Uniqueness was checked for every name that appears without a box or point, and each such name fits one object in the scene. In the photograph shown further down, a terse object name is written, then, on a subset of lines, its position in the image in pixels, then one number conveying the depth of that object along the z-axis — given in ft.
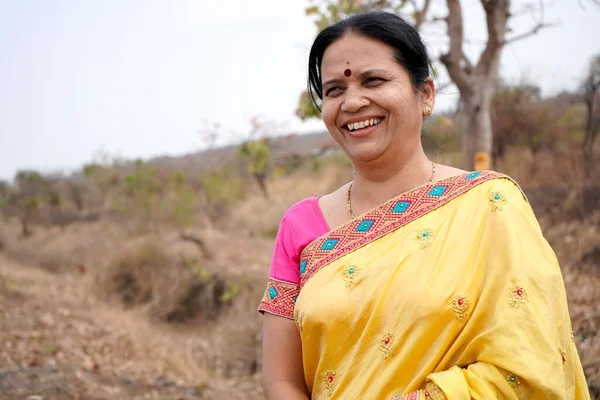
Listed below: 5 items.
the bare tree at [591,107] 26.24
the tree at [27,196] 52.60
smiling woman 4.61
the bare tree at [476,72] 15.96
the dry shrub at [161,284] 26.17
